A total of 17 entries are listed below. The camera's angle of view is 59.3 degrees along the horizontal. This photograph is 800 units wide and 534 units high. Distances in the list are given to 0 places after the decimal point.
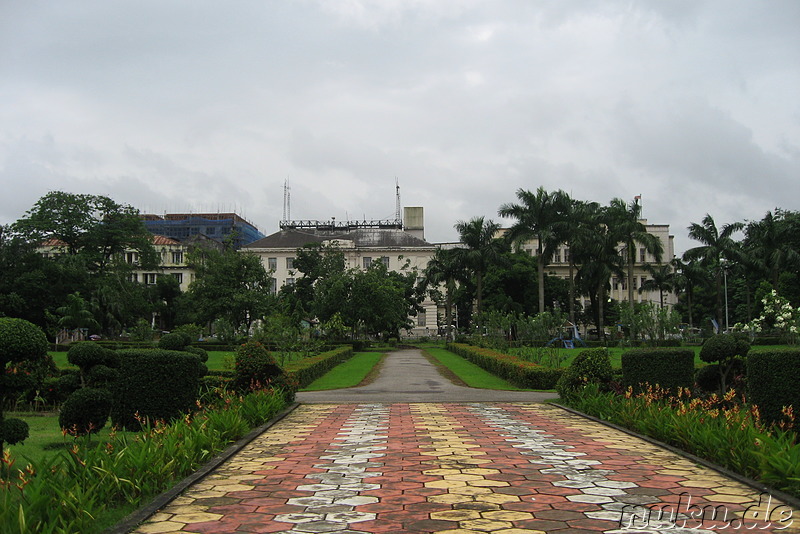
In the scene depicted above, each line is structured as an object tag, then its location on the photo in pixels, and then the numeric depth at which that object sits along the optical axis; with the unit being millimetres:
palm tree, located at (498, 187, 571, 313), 45031
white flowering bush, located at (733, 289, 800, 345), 23859
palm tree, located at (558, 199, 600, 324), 44812
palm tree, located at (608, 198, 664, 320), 46375
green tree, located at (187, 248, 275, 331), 43281
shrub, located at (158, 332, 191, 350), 11766
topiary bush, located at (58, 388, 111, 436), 7906
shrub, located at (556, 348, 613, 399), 13367
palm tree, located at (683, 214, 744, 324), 51625
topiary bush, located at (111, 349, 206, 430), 9547
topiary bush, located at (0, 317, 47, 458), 6293
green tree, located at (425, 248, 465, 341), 52062
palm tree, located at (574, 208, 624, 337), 47688
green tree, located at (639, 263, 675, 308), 64438
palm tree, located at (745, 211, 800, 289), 46781
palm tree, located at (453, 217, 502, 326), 49094
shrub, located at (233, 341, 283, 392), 13289
